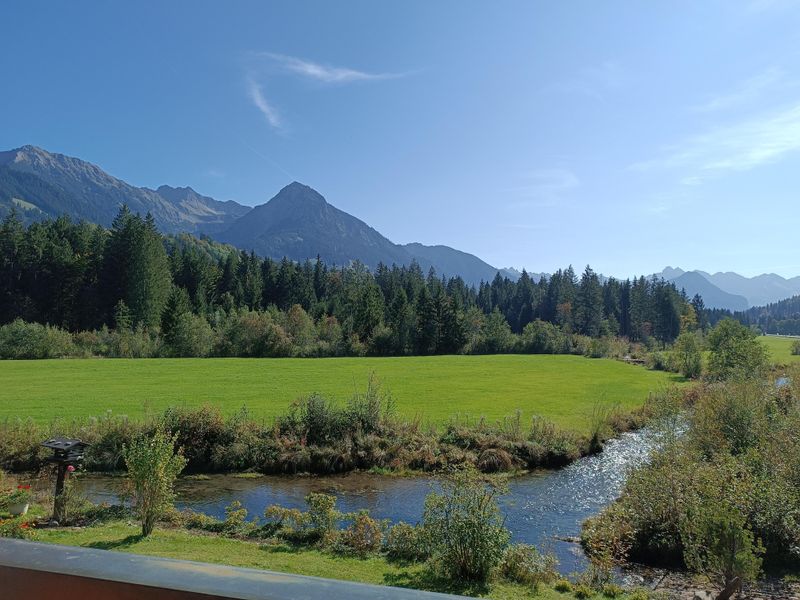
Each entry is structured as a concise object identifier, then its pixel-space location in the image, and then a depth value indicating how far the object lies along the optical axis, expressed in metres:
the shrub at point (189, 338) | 70.06
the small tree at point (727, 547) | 11.06
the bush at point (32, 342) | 60.72
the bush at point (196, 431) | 26.50
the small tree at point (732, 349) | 46.72
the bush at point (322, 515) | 16.05
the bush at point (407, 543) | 14.71
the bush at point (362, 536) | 15.27
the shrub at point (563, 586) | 13.17
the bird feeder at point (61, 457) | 16.55
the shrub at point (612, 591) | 12.98
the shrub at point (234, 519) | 17.09
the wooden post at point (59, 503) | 16.61
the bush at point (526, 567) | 13.45
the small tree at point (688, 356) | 68.12
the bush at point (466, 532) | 12.88
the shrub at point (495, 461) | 27.48
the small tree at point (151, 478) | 15.48
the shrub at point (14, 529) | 12.76
